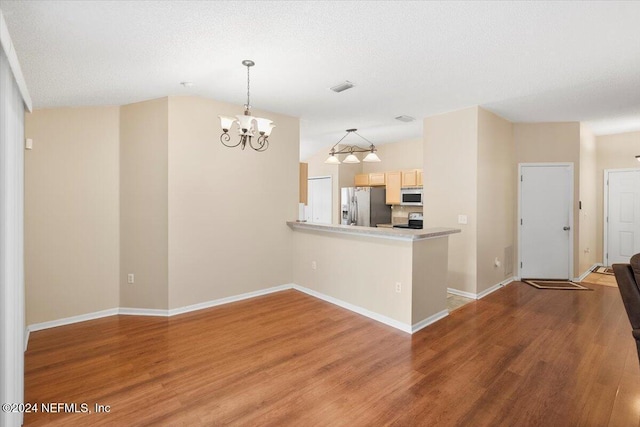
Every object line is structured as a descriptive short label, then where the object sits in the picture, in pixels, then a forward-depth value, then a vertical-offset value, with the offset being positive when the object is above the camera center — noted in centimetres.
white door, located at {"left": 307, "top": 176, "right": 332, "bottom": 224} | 805 +24
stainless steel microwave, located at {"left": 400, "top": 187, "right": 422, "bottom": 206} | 625 +25
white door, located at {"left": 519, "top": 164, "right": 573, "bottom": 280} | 530 -21
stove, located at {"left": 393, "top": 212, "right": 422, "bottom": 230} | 636 -24
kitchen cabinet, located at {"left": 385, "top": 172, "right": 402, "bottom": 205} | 671 +48
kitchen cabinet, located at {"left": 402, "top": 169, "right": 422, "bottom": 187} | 630 +62
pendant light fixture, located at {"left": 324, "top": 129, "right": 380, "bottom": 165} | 520 +106
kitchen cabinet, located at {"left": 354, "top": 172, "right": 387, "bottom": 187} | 716 +69
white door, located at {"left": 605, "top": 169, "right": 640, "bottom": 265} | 589 -14
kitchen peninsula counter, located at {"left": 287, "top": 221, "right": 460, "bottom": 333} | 335 -76
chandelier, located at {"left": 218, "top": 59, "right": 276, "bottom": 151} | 284 +79
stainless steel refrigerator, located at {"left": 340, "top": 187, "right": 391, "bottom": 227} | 700 +4
